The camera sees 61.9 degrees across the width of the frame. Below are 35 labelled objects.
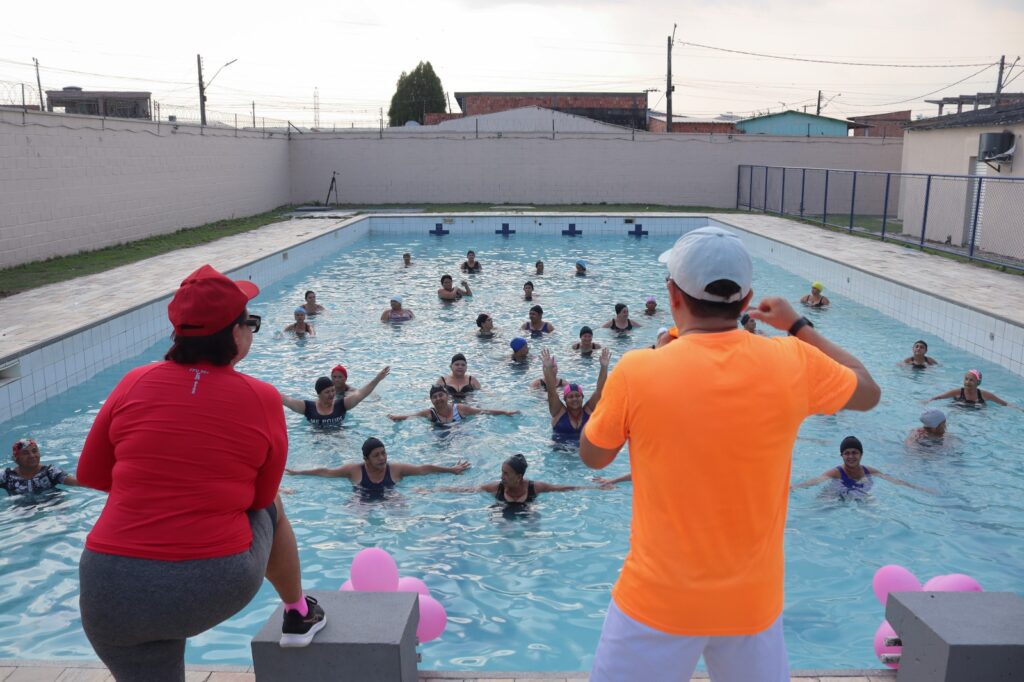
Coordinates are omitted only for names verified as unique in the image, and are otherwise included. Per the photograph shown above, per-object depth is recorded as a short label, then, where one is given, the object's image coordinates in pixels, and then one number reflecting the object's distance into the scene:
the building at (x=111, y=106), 20.69
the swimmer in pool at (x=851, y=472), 7.50
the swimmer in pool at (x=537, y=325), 13.23
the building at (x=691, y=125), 53.66
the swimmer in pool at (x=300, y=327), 13.37
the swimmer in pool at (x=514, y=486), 7.09
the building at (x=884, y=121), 52.93
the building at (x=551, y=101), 57.94
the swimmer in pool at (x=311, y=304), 14.46
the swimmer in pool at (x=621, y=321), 13.54
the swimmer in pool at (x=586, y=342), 11.88
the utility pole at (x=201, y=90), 40.44
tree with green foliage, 70.12
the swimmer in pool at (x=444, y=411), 9.09
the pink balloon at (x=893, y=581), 4.15
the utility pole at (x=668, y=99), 42.78
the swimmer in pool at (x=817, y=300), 15.02
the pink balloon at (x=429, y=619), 3.92
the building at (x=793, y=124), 49.44
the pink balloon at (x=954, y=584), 3.93
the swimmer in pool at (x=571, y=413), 8.52
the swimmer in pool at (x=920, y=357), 11.09
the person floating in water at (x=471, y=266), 19.23
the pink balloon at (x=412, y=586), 4.24
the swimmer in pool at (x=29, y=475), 7.20
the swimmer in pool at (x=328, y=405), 9.23
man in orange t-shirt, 2.11
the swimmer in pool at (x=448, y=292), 16.06
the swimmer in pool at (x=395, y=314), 14.39
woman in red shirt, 2.32
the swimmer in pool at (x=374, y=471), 7.47
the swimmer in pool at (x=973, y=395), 9.56
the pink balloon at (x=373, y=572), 3.92
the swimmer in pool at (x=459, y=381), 10.19
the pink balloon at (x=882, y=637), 3.83
